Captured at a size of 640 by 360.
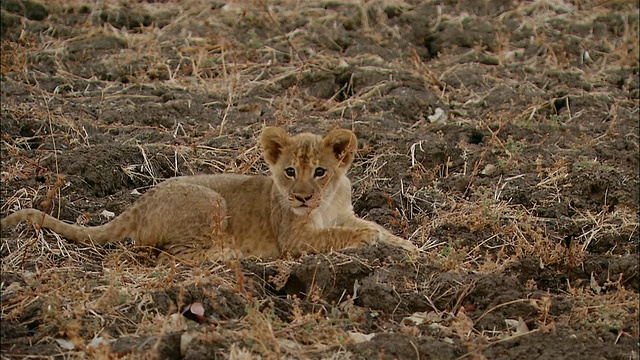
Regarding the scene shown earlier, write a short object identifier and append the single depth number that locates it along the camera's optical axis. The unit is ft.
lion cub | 45.70
